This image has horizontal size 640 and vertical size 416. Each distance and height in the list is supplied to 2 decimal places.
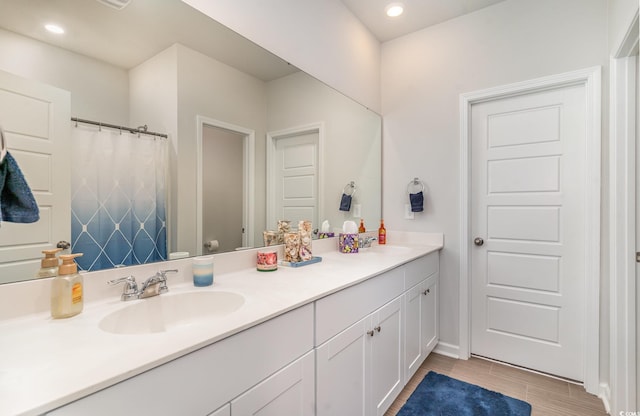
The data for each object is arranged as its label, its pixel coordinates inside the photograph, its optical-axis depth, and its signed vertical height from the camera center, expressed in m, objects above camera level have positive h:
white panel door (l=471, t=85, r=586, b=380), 2.05 -0.17
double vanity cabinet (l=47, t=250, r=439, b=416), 0.69 -0.51
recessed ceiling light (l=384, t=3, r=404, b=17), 2.27 +1.52
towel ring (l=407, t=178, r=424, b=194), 2.57 +0.18
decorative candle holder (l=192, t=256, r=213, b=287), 1.25 -0.28
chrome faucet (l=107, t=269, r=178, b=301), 1.07 -0.29
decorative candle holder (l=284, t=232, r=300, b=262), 1.70 -0.24
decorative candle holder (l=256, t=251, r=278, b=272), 1.53 -0.28
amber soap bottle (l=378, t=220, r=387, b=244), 2.64 -0.25
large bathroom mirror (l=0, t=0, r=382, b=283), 0.94 +0.43
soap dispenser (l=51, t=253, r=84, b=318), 0.89 -0.25
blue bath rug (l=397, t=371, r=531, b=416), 1.73 -1.18
